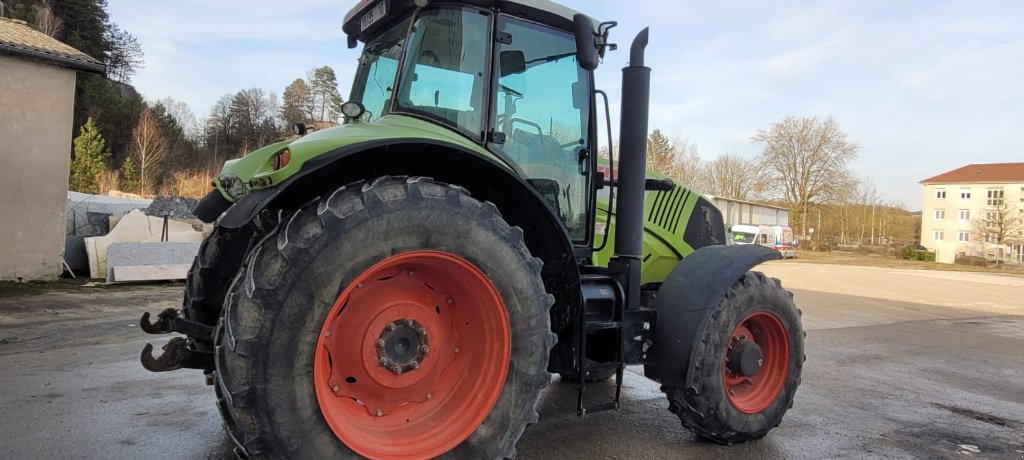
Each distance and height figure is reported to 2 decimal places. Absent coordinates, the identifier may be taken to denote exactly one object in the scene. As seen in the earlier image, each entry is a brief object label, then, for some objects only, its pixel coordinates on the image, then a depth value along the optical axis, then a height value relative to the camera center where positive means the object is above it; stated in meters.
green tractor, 2.42 -0.22
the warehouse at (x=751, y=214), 42.22 +2.34
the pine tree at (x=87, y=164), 27.00 +2.03
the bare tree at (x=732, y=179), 51.95 +5.62
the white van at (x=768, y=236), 38.38 +0.57
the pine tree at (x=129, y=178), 31.50 +1.81
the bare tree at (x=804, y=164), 48.53 +6.73
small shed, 11.72 +1.12
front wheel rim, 4.04 -0.83
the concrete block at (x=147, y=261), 11.77 -0.97
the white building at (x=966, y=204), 57.56 +5.58
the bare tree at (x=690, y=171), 48.79 +5.96
